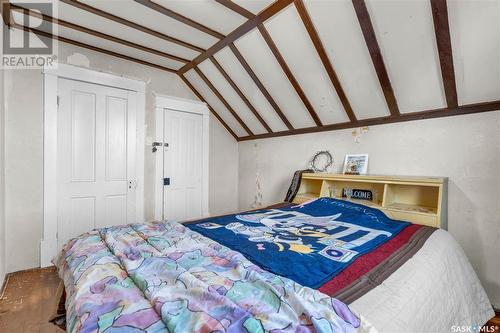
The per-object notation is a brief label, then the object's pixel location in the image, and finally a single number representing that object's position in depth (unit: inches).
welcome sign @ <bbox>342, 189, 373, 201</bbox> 102.0
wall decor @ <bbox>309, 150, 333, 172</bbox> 117.8
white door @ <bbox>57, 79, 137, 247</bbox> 102.8
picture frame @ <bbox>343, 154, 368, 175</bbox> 103.3
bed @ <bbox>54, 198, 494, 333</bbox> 29.1
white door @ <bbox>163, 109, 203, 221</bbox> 133.0
